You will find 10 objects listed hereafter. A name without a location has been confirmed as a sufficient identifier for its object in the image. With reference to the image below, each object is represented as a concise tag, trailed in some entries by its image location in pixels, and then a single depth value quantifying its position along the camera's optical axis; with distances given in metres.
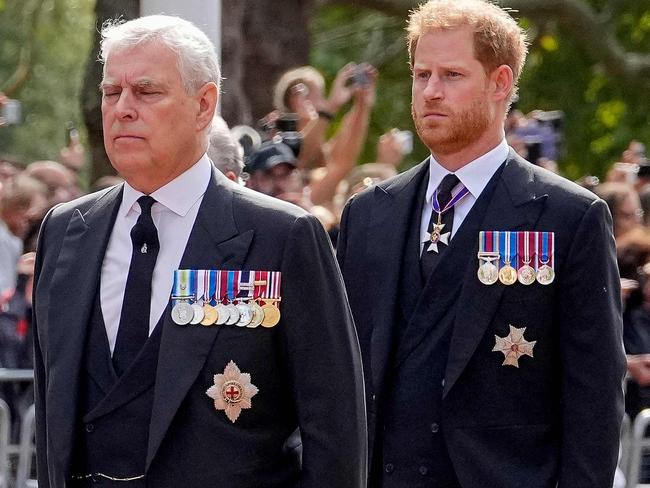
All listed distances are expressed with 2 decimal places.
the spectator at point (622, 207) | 16.97
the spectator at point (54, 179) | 19.00
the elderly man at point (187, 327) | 7.63
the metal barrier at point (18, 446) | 14.51
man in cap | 15.29
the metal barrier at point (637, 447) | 15.06
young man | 9.41
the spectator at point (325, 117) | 17.73
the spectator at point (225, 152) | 11.61
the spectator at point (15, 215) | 17.56
